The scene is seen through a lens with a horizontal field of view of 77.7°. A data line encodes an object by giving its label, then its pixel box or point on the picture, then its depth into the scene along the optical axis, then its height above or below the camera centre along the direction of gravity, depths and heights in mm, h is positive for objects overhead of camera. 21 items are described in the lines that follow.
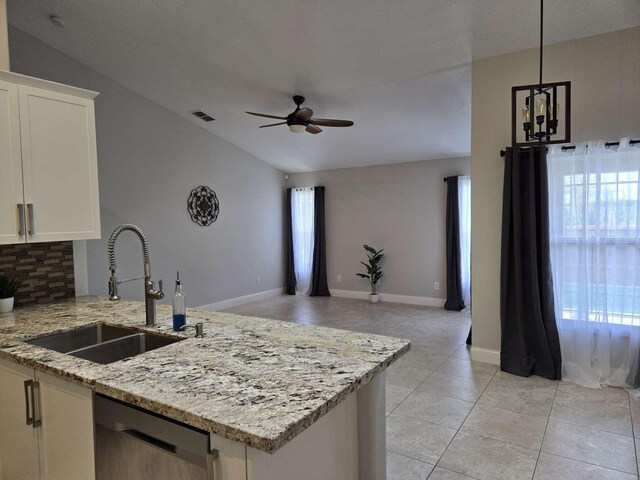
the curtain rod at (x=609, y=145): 3121 +624
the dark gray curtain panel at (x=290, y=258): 7957 -576
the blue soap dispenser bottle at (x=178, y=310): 1867 -372
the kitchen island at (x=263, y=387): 1027 -486
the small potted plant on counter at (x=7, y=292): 2424 -349
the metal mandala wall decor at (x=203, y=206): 5965 +399
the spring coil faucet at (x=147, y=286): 1972 -269
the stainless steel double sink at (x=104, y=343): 1877 -539
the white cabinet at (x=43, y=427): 1397 -741
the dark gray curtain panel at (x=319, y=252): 7617 -454
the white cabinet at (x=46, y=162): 2240 +443
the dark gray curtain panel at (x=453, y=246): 6223 -336
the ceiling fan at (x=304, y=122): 4195 +1157
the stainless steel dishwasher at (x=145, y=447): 1102 -648
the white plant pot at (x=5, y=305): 2416 -419
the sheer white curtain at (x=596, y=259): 3201 -308
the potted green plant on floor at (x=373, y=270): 6938 -764
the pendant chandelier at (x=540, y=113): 1938 +550
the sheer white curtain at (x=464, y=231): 6207 -103
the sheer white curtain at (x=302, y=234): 7773 -99
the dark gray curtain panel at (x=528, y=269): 3414 -400
